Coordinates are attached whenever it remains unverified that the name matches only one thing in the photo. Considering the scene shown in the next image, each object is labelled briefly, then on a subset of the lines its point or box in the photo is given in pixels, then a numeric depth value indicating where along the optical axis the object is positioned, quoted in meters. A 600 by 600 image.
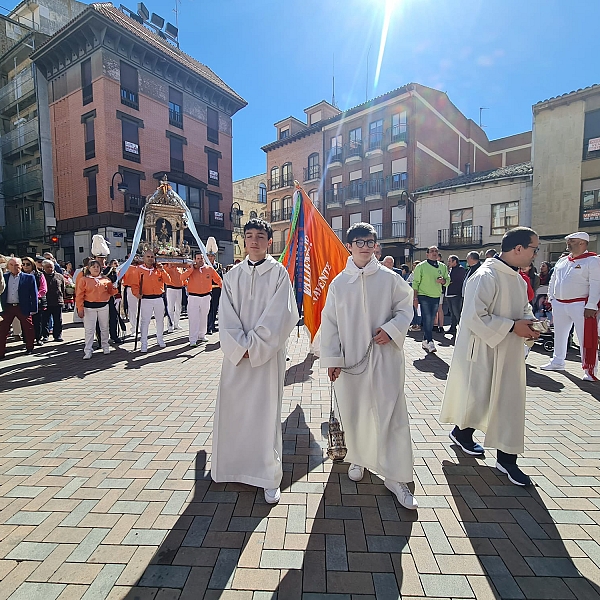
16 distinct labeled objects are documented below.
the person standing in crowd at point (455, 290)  9.08
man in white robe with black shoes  2.95
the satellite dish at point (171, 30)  28.83
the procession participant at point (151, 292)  8.04
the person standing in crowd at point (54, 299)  8.98
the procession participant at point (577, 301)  5.65
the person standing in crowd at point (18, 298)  7.53
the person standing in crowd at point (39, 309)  8.70
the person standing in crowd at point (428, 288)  7.66
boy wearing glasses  2.72
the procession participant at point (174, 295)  9.77
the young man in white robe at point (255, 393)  2.81
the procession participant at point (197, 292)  8.45
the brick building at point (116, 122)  21.91
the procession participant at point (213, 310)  11.11
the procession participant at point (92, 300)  7.43
